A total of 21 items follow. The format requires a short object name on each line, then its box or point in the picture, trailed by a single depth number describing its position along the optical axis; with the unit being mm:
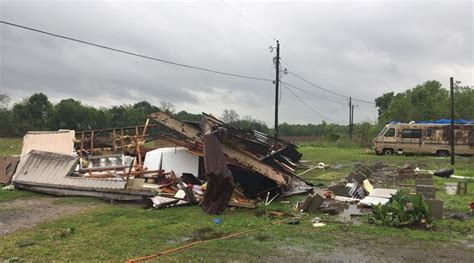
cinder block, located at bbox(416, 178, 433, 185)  11680
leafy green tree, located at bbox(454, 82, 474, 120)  48969
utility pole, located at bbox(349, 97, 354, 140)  67125
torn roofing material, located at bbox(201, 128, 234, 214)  9992
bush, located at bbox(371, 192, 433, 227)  8195
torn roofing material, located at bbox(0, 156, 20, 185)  14117
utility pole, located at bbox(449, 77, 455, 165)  22266
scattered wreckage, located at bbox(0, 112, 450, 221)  10453
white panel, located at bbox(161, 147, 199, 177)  15477
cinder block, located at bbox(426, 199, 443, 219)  8863
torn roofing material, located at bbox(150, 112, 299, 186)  11727
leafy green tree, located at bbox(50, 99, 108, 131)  70312
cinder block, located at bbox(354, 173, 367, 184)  13836
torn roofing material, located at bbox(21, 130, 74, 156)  15406
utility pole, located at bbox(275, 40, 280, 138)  33344
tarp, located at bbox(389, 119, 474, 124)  30062
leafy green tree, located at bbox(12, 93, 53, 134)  65312
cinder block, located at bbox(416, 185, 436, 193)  10555
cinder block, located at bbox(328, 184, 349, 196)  12039
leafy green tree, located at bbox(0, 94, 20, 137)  60500
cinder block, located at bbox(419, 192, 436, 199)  10438
